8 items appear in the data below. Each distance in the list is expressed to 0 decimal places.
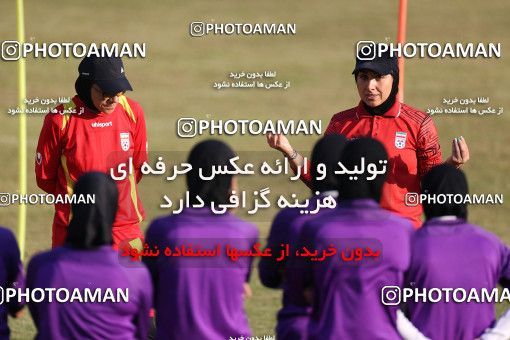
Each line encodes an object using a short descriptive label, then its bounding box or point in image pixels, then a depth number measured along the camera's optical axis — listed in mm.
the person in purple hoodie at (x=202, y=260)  14609
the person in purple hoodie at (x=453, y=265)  14891
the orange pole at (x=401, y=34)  22469
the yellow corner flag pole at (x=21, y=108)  26141
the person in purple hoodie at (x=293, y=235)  14625
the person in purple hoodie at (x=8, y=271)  15133
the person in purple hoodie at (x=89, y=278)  13820
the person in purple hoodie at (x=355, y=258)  14047
